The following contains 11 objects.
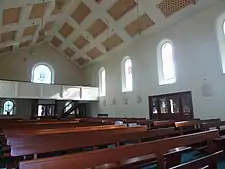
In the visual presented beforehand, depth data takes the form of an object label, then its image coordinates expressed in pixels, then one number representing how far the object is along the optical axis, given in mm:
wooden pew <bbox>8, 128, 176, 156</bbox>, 1783
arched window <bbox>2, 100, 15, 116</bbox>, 11258
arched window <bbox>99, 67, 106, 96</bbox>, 12559
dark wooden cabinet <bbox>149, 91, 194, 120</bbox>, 7766
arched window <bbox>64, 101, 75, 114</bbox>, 12861
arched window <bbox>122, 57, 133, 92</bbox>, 10599
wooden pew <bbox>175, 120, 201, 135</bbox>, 4548
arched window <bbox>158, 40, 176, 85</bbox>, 8578
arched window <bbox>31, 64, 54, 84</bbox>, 12742
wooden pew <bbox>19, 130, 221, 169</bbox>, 1261
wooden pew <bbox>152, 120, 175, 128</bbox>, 5045
